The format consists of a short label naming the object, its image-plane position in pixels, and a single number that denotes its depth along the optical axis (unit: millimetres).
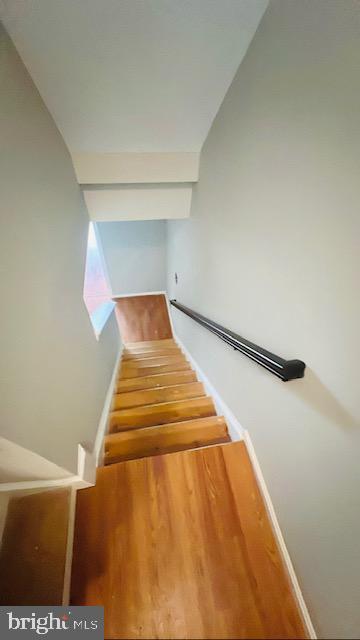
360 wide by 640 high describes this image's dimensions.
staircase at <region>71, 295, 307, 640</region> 780
